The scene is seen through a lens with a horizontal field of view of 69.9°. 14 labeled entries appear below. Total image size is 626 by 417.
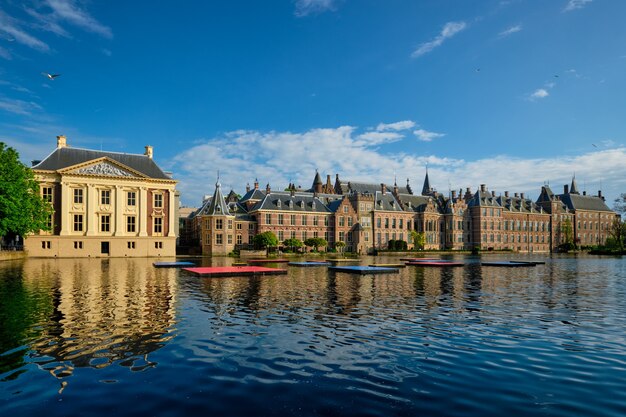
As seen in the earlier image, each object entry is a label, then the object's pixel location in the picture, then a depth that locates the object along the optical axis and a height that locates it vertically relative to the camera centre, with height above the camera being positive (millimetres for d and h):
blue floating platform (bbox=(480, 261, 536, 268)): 54781 -5664
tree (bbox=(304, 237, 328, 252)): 87688 -4073
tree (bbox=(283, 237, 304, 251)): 85375 -4106
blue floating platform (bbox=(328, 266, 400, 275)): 40203 -4597
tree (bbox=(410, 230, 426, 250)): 105500 -4761
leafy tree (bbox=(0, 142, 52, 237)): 53103 +3361
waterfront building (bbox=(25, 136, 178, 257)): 66500 +2974
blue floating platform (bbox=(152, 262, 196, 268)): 48156 -4547
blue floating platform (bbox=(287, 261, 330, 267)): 53256 -5139
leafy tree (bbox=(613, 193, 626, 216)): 101062 +2084
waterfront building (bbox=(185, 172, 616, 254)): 92062 +559
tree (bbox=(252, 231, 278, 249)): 80875 -3301
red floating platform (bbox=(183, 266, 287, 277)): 36531 -4176
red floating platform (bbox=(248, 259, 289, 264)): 59512 -5411
